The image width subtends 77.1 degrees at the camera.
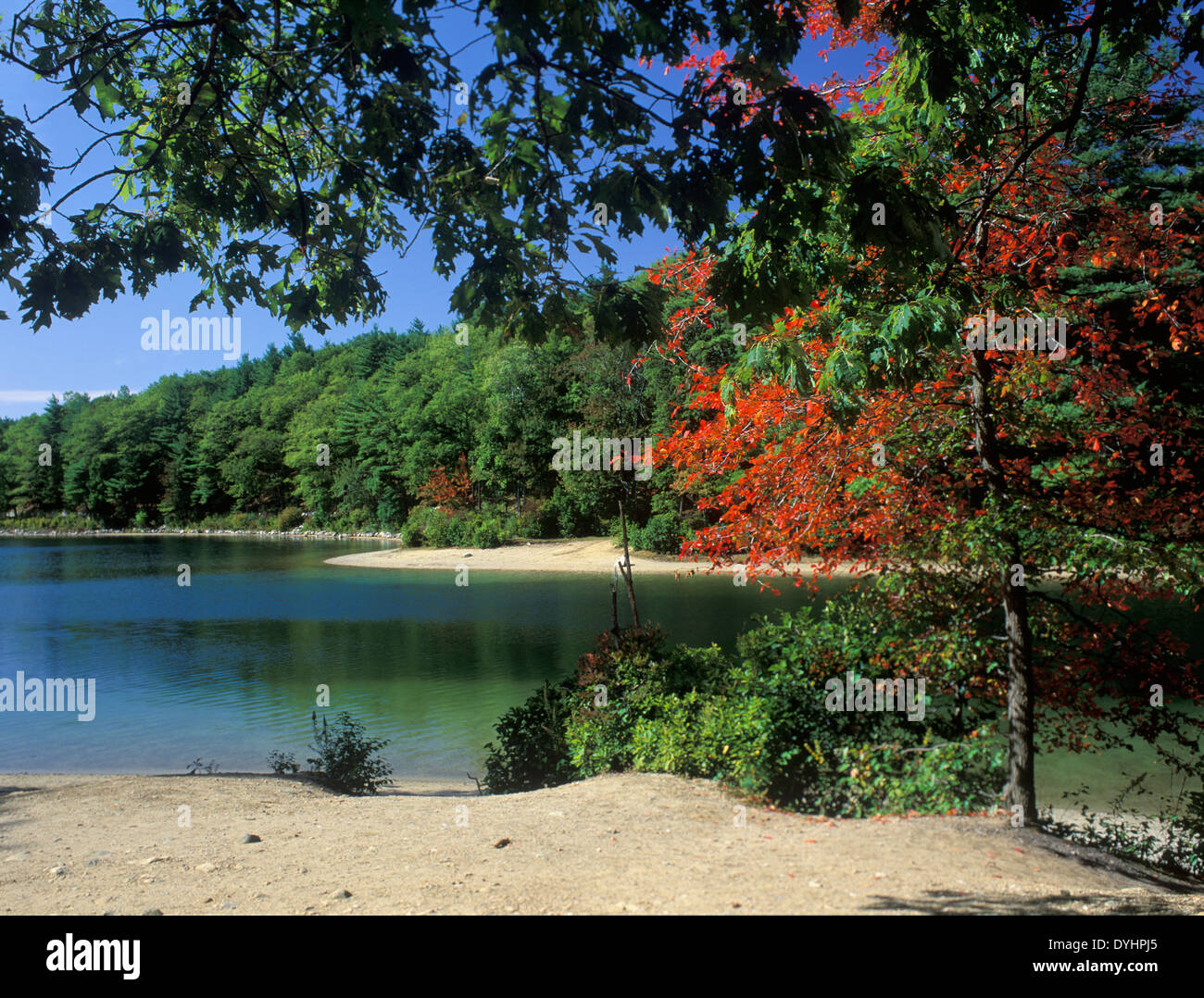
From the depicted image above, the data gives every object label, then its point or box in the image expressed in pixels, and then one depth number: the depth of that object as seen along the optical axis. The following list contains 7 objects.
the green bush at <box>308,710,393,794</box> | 8.19
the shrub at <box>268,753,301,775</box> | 8.65
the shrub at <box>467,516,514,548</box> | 45.19
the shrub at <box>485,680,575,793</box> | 8.06
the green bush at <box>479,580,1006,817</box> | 5.85
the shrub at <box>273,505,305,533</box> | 73.00
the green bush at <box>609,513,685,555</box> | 36.50
